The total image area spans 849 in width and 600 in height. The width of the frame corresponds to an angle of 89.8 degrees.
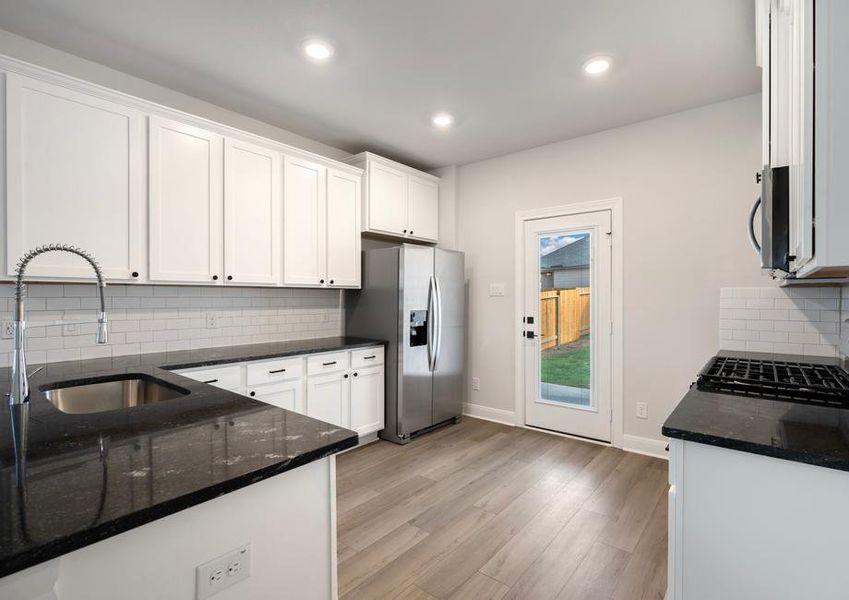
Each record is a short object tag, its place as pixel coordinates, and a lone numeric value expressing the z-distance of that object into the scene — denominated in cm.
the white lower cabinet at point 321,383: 276
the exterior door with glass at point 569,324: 368
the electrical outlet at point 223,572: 89
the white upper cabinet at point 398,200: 390
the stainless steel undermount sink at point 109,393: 191
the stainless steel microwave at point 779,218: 120
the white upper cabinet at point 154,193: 215
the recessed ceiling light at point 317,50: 238
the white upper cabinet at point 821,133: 83
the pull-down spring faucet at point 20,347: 139
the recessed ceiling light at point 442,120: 335
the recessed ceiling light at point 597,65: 254
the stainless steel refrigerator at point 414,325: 370
